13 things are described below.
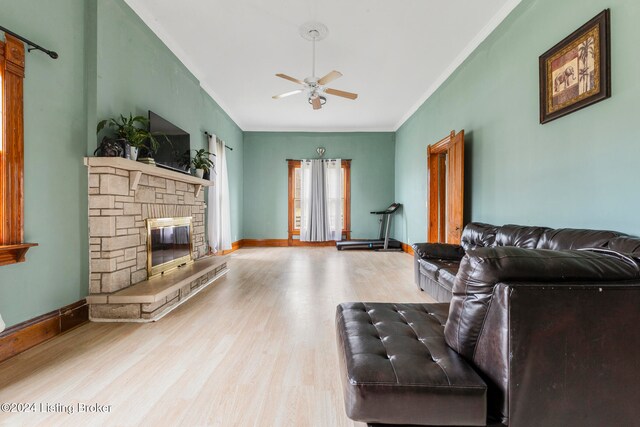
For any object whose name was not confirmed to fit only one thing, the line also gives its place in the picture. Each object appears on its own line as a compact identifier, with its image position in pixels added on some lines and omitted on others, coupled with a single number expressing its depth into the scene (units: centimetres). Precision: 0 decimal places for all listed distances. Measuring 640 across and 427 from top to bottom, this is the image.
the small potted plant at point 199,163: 435
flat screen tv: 326
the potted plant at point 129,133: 267
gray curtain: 758
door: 383
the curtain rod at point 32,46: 188
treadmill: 705
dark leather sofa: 93
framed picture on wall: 196
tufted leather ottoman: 94
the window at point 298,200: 776
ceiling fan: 330
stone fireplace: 254
